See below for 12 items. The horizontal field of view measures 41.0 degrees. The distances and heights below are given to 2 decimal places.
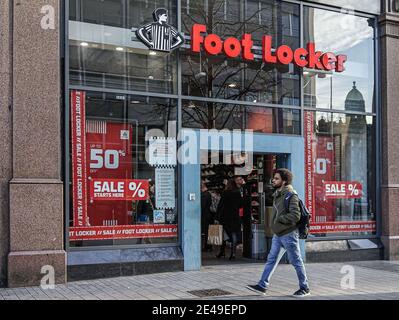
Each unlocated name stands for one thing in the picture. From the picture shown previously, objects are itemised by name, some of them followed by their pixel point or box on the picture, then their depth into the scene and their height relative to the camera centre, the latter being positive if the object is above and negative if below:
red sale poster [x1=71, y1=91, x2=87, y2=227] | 8.98 +0.19
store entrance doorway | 11.38 -0.95
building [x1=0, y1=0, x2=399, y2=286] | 8.39 +0.99
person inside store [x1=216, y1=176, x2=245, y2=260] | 11.77 -0.92
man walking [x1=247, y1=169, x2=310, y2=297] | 7.54 -0.90
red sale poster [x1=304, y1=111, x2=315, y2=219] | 11.27 +0.17
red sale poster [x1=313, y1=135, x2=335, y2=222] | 11.45 -0.11
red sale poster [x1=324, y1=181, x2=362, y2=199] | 11.63 -0.46
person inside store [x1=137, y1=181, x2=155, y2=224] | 9.62 -0.69
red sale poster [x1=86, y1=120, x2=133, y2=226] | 9.18 +0.14
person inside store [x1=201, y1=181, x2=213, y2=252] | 12.42 -1.02
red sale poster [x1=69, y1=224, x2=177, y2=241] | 8.97 -1.09
